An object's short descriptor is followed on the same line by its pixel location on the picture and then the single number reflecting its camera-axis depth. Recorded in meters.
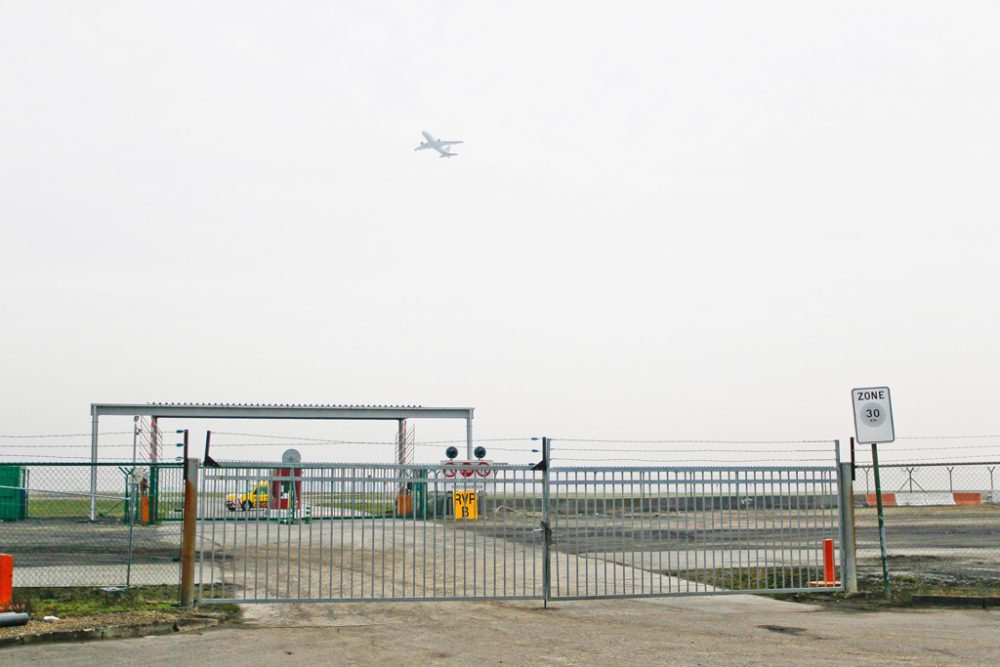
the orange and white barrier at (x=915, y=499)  44.49
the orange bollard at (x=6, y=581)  12.31
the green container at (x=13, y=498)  27.84
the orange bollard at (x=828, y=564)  15.99
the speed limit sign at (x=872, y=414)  15.34
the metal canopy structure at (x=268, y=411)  36.25
